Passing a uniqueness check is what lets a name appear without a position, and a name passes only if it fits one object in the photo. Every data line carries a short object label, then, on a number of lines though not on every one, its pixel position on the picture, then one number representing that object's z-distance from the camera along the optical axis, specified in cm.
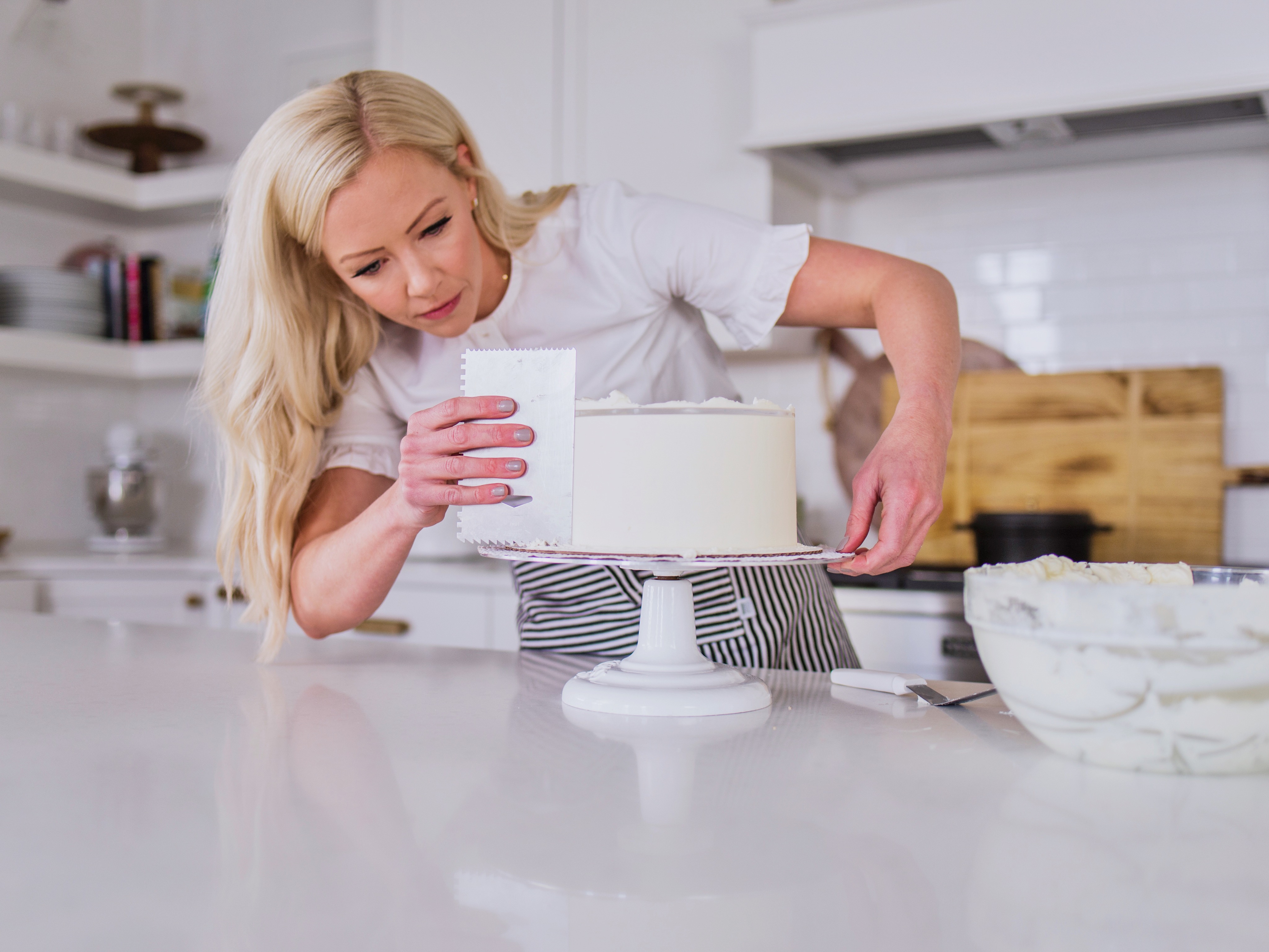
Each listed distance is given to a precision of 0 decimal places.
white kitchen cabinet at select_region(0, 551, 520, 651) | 237
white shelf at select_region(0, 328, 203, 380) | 276
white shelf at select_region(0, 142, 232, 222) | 277
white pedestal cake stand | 77
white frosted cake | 76
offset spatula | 84
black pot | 206
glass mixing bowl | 54
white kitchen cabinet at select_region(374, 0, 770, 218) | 236
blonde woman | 108
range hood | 190
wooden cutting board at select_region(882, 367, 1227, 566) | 229
